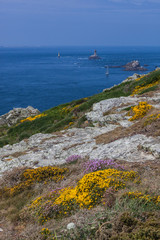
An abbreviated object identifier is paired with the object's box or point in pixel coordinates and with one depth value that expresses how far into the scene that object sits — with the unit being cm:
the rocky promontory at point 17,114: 5003
